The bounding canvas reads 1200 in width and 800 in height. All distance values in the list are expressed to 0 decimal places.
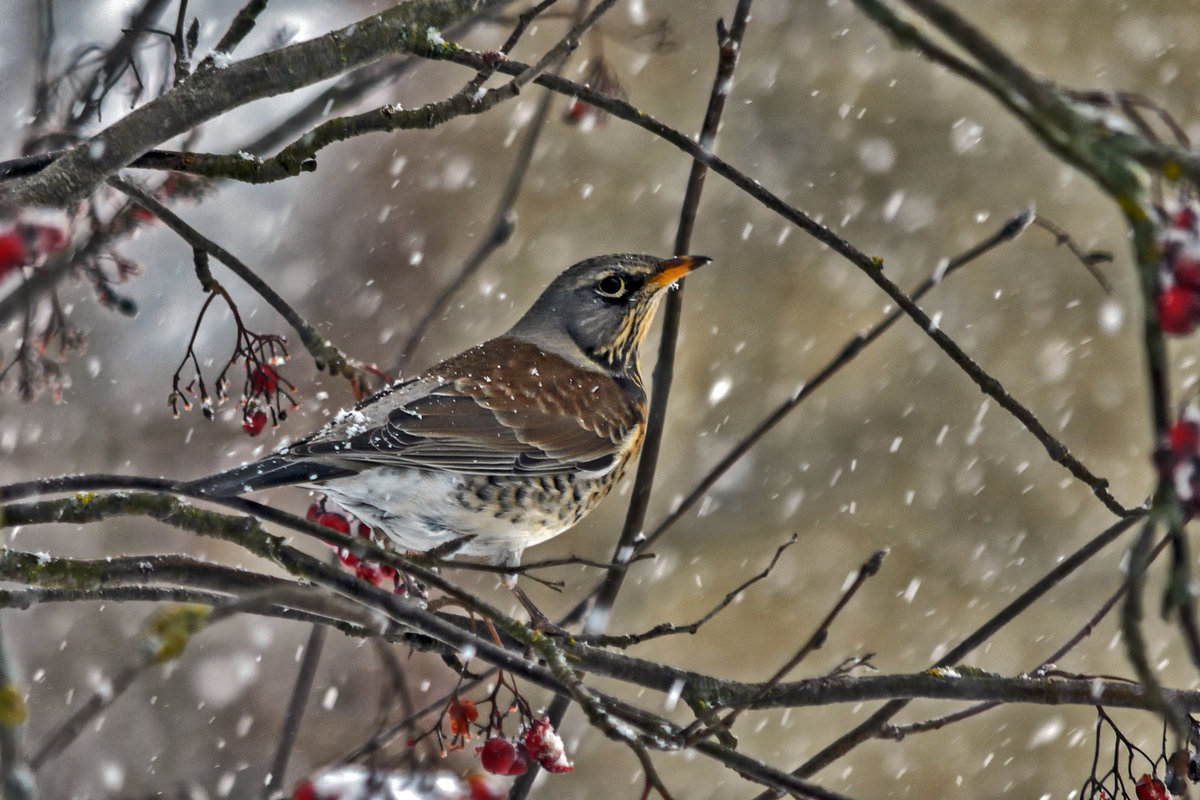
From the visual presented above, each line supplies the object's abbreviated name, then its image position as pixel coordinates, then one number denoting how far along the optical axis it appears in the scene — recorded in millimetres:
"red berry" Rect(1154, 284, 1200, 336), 1959
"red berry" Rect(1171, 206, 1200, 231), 2092
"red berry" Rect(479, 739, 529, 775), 4023
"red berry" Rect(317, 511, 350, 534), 5766
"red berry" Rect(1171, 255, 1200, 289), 2006
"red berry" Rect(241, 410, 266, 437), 5656
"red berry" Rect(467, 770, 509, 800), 3471
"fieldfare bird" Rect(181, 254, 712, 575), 5703
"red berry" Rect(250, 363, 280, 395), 5352
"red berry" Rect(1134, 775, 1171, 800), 4023
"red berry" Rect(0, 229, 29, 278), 2650
